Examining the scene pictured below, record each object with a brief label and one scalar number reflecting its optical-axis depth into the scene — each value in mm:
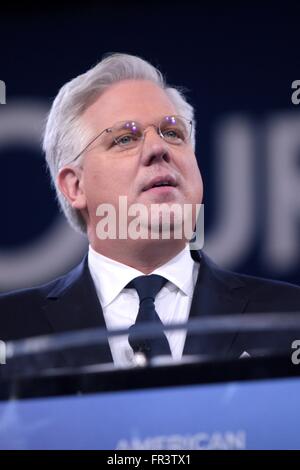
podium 2694
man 3564
